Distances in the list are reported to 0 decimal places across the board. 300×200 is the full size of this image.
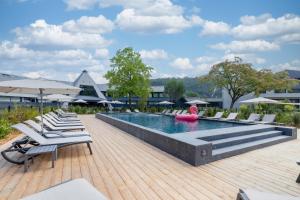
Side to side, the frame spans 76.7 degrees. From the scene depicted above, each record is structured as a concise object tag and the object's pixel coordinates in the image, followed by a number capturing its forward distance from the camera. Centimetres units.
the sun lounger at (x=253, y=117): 1092
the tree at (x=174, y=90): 4327
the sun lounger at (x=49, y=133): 531
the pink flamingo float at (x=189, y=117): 1350
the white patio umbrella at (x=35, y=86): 484
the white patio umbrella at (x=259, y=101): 1190
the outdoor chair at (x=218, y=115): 1362
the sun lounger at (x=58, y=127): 636
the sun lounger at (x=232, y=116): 1213
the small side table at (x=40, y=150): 387
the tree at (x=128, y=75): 2429
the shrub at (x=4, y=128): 699
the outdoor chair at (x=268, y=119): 982
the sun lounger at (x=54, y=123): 725
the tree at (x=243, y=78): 2069
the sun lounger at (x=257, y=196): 212
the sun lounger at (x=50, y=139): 447
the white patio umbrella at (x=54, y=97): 1322
